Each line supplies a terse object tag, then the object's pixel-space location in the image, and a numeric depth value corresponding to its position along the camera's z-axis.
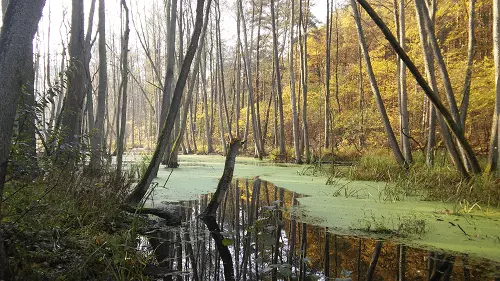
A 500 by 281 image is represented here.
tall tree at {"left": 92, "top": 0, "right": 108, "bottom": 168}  5.96
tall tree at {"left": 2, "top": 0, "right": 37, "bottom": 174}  2.04
